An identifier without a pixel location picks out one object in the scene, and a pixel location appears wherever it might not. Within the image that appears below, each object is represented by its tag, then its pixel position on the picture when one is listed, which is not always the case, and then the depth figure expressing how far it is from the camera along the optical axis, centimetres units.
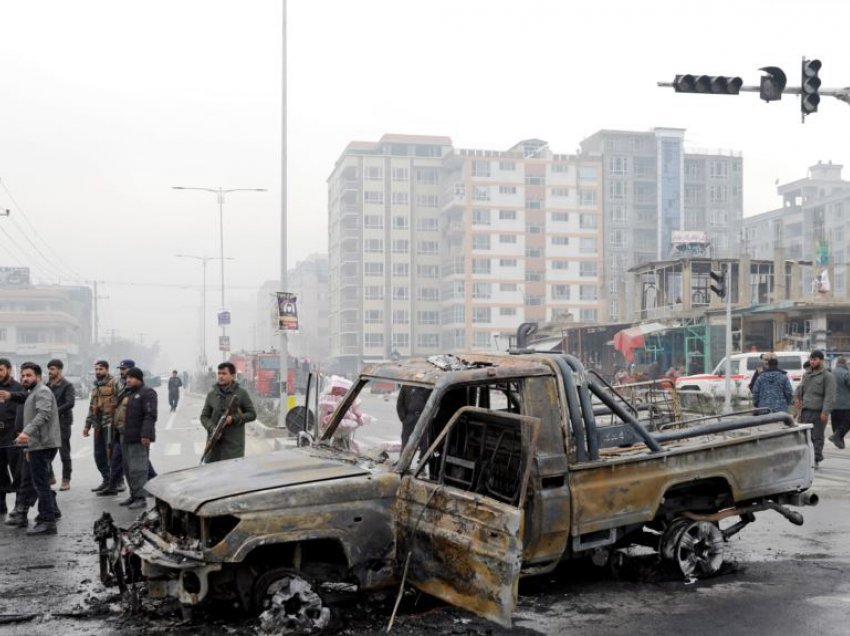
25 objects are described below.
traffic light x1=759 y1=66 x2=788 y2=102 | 1296
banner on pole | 1850
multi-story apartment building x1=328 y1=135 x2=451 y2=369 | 9625
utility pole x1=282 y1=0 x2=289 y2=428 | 2209
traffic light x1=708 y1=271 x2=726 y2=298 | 1888
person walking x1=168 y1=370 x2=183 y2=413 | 3253
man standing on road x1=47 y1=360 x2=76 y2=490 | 1125
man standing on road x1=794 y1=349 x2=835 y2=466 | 1255
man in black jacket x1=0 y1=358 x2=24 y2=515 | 985
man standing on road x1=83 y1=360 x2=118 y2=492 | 1204
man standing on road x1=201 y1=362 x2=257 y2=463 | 929
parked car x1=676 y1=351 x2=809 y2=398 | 2594
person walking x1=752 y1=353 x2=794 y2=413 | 1212
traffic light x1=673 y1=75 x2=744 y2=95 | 1229
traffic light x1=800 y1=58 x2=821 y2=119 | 1327
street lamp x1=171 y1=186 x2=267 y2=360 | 3922
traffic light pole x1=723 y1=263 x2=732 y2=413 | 1911
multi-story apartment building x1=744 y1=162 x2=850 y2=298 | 9825
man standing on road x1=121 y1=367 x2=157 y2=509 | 1016
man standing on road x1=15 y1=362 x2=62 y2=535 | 904
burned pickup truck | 523
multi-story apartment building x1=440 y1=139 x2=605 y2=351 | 8894
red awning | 3584
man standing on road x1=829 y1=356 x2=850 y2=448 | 1407
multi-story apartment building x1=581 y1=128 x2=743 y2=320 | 10044
